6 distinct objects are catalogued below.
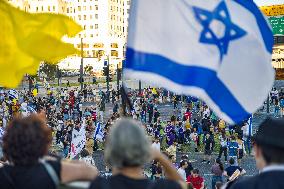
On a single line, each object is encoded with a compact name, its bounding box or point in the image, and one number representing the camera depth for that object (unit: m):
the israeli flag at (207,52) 9.01
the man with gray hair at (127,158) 5.01
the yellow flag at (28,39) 8.59
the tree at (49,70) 175.15
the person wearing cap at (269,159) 5.42
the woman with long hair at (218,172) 24.41
